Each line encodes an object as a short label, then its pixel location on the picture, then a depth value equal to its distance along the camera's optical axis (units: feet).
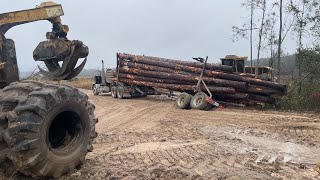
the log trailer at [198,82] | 37.14
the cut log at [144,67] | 42.78
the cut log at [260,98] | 37.81
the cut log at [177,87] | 37.21
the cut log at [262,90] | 37.37
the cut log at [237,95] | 37.20
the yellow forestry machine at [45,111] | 10.18
